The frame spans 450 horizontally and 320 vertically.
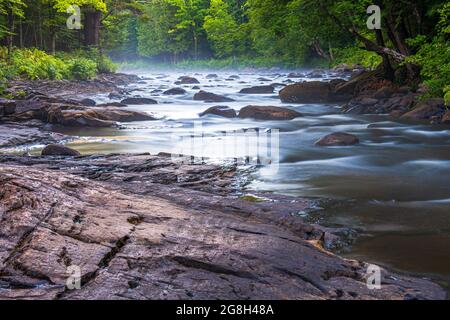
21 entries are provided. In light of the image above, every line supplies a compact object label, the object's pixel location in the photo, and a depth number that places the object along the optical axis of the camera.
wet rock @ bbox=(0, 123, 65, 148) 11.77
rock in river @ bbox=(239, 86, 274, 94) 27.79
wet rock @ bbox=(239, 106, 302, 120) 17.80
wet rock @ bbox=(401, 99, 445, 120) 15.93
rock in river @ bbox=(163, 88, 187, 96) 27.44
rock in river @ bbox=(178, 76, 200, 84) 38.25
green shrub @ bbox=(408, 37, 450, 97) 13.64
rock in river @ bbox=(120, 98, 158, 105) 22.57
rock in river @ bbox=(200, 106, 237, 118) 18.27
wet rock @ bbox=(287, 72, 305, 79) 41.39
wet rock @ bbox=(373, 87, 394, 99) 20.22
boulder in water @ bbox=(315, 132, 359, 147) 11.95
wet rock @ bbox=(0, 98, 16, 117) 14.67
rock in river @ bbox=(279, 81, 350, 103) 23.17
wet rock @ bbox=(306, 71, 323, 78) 39.58
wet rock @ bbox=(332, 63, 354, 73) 41.10
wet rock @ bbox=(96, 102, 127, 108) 19.81
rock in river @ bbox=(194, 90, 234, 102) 24.86
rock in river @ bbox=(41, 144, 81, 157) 9.33
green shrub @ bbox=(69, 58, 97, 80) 30.50
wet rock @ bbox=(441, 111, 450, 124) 14.94
